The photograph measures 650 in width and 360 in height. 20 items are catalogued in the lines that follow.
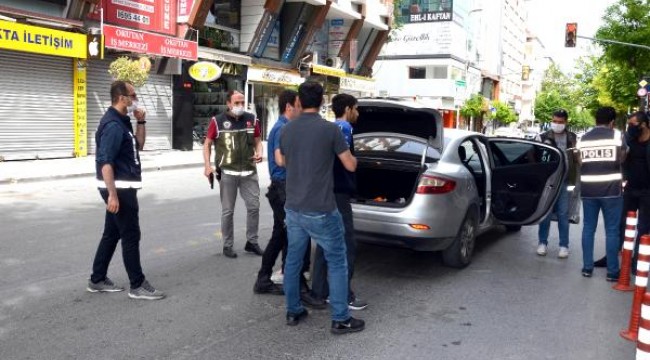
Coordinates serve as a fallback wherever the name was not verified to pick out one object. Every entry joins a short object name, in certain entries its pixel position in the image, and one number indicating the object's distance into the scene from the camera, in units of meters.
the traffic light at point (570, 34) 24.25
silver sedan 5.50
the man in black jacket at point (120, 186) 4.53
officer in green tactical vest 6.23
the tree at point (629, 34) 29.94
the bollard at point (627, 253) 5.50
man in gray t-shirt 3.92
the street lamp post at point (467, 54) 58.78
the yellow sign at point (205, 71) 20.44
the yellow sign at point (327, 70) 28.49
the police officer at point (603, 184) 5.88
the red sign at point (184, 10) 20.28
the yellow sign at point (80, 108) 17.27
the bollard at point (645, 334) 3.26
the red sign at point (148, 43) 16.88
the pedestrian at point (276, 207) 5.01
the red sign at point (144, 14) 17.94
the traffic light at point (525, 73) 55.66
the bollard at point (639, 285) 4.14
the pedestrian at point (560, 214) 6.88
